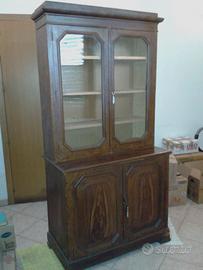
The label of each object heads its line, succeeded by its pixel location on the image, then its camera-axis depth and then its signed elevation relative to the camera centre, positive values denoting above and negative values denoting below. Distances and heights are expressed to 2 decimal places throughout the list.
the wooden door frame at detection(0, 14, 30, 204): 2.71 -0.44
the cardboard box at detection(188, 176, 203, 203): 3.00 -1.16
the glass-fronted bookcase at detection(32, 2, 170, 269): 1.78 -0.31
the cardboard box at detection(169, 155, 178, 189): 2.91 -0.90
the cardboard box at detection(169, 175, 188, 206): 2.96 -1.16
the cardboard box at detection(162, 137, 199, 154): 3.22 -0.68
